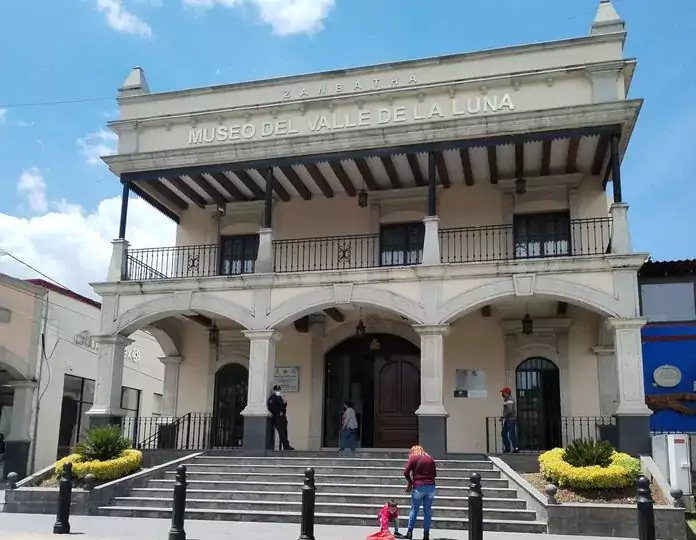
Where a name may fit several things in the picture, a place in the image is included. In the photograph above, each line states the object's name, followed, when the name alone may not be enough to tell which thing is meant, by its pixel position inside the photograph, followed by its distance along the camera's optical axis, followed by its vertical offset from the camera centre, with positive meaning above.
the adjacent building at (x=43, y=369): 22.02 +1.78
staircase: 12.89 -1.06
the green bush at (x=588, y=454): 12.97 -0.26
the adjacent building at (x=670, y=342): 19.53 +2.48
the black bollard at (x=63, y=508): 11.11 -1.13
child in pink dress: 10.25 -1.07
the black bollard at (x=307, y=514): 9.66 -1.00
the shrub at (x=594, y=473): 12.46 -0.56
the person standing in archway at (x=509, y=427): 16.66 +0.21
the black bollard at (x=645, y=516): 8.41 -0.83
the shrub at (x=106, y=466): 14.93 -0.69
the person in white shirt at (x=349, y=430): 17.27 +0.09
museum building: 16.75 +4.63
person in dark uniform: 17.47 +0.49
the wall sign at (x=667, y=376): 19.69 +1.61
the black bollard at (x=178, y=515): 9.95 -1.06
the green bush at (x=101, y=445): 15.51 -0.31
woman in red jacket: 10.76 -0.68
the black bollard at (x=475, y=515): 9.27 -0.94
